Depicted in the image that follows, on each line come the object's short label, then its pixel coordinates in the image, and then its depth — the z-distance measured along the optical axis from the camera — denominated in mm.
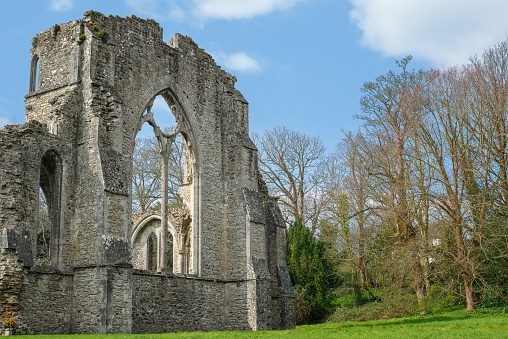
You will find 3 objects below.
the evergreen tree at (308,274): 25797
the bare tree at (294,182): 33438
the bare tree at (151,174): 30750
